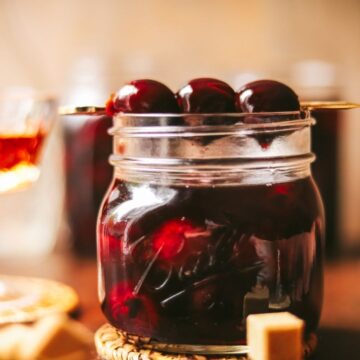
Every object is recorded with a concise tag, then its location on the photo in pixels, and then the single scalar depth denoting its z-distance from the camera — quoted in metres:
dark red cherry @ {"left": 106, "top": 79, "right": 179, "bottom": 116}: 0.43
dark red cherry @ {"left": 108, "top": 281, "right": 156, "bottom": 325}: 0.43
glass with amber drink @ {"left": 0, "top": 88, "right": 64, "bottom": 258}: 0.85
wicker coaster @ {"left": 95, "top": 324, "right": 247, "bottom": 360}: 0.42
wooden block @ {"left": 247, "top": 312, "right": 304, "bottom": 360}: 0.38
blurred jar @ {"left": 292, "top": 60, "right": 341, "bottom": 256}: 0.72
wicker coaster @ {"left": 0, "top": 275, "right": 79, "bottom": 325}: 0.54
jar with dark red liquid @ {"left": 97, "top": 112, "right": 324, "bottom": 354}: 0.41
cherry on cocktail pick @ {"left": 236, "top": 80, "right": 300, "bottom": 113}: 0.42
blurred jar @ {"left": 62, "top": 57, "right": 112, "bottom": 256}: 0.71
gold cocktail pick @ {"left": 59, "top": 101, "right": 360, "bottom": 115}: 0.44
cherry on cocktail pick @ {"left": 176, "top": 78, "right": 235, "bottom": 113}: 0.42
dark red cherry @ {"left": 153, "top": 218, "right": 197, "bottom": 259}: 0.42
